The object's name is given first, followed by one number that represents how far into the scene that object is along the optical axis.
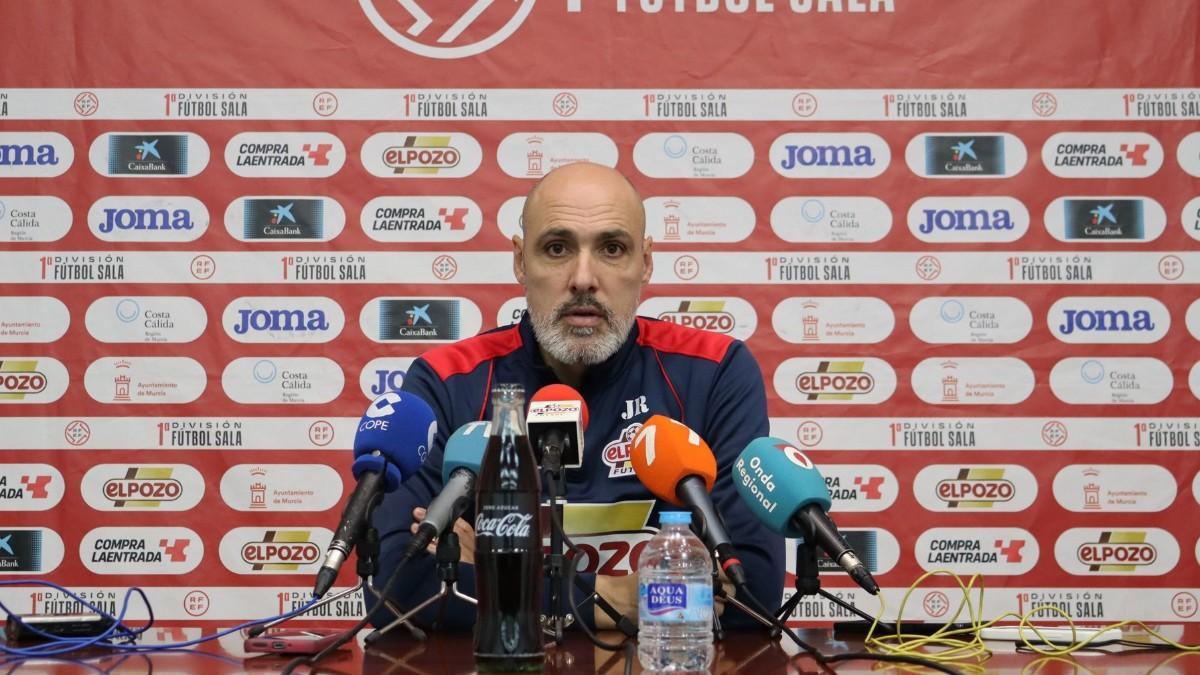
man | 2.19
